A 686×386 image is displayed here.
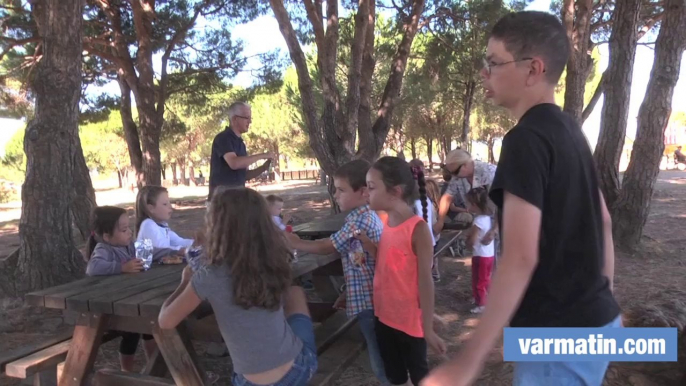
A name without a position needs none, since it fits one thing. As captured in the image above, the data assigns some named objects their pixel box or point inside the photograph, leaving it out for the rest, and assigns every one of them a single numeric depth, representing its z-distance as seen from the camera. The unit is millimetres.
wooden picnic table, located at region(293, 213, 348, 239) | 4085
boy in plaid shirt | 2496
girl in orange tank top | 2217
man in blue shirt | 3771
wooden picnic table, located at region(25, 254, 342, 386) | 2158
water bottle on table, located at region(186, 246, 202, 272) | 1915
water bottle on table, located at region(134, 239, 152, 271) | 2887
